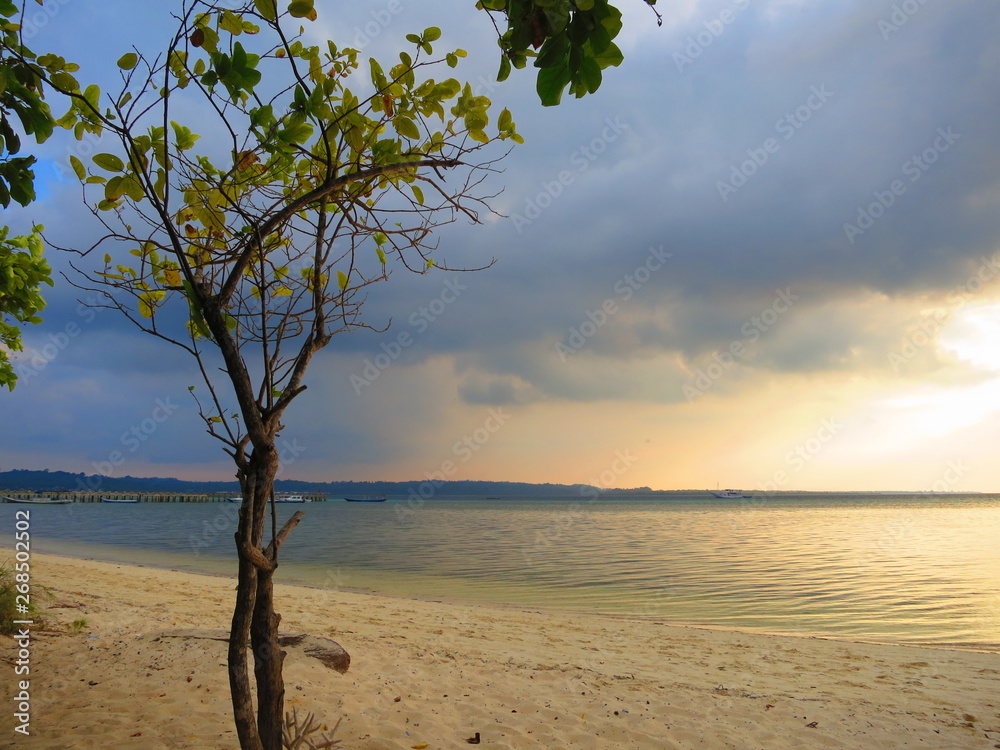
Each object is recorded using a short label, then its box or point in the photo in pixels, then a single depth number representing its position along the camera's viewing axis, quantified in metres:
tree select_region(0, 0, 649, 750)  2.04
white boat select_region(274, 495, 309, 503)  110.50
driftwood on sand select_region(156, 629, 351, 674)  5.31
